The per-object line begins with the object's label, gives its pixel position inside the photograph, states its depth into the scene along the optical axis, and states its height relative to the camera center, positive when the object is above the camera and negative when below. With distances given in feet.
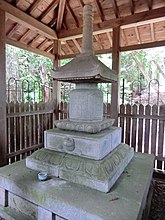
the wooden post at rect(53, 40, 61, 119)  14.30 +1.71
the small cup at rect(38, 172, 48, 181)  5.92 -2.55
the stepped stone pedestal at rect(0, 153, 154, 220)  4.47 -2.79
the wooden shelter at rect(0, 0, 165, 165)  10.05 +5.43
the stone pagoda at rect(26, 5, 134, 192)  5.87 -1.38
